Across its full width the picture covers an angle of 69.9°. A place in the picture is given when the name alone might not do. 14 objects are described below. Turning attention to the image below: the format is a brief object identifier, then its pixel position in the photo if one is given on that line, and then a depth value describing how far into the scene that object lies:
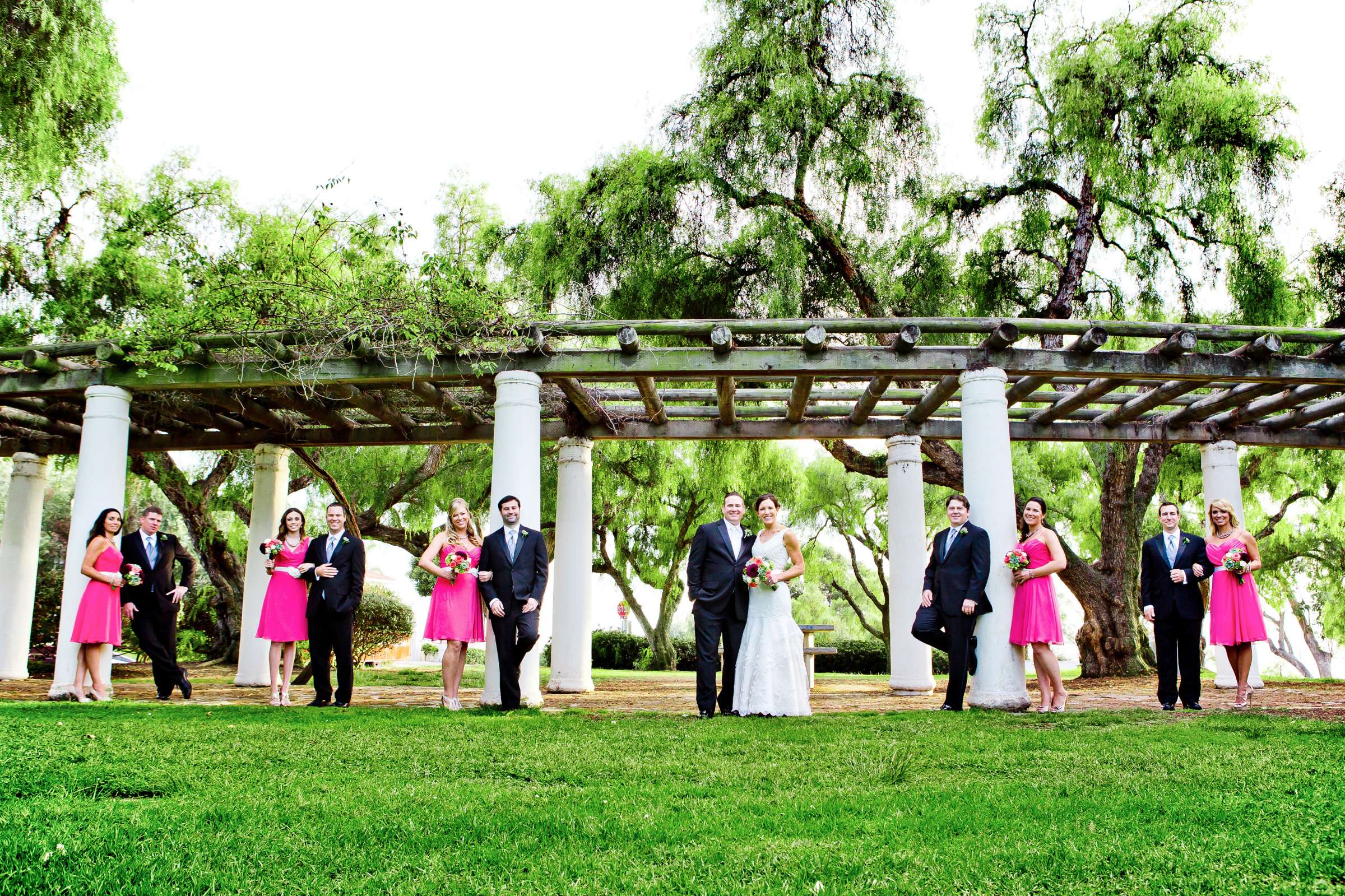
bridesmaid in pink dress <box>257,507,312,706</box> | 8.40
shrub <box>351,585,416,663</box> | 21.48
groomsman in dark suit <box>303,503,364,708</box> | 8.19
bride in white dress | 7.64
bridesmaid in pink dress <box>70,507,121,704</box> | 8.70
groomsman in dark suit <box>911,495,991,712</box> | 8.05
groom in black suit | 7.70
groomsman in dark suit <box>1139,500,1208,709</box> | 8.20
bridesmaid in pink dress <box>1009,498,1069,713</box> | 8.02
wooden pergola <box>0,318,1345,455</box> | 9.23
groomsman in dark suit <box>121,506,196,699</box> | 9.04
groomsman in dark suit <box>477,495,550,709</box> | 7.95
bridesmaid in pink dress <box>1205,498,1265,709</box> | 8.33
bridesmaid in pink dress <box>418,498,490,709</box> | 8.16
